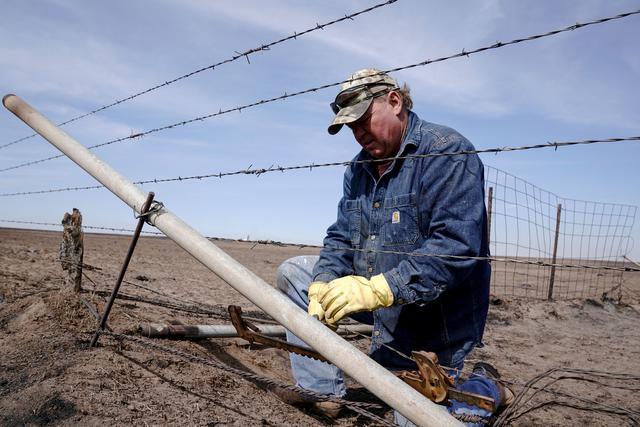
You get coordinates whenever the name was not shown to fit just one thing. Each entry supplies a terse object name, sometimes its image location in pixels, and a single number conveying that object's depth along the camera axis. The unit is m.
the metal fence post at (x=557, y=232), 9.50
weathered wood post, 3.45
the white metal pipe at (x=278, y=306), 1.53
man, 2.22
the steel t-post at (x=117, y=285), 2.37
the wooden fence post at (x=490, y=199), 8.18
